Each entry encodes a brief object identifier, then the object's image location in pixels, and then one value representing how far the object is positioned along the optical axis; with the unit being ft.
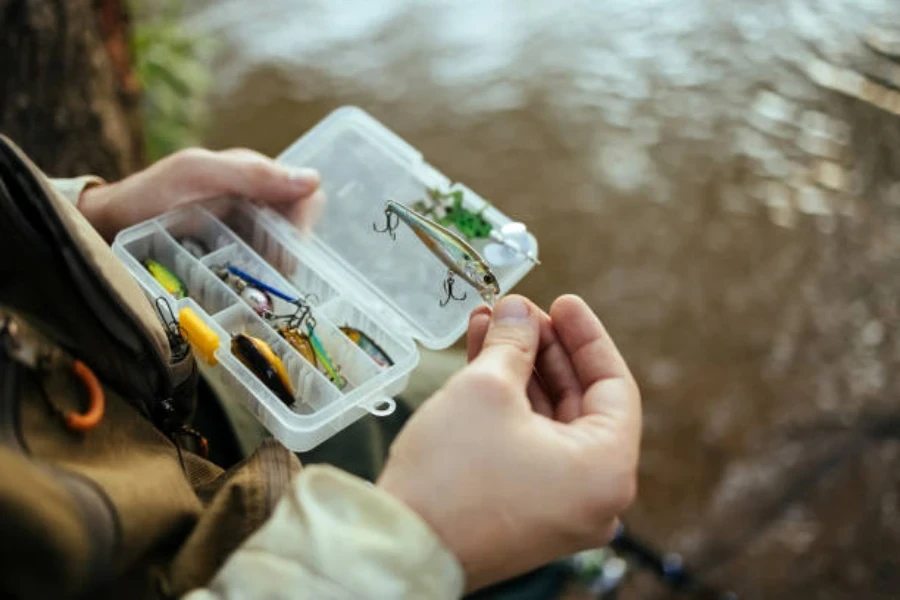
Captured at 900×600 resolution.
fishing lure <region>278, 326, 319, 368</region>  2.62
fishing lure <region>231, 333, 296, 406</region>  2.48
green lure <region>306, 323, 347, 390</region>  2.62
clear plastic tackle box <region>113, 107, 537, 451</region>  2.52
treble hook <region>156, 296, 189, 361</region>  2.34
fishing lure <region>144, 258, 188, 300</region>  2.64
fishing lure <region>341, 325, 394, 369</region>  2.68
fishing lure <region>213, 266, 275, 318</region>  2.70
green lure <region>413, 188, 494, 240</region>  2.93
